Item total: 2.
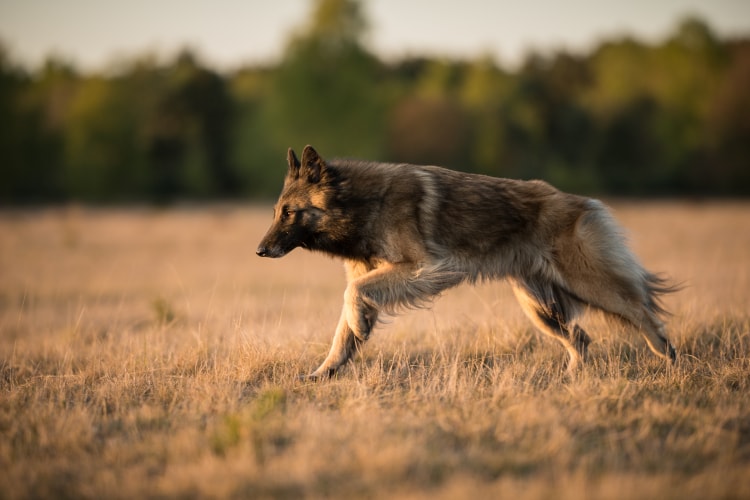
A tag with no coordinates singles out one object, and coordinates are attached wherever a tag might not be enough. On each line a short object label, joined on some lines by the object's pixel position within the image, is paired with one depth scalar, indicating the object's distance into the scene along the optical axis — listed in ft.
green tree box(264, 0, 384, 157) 254.06
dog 37.60
